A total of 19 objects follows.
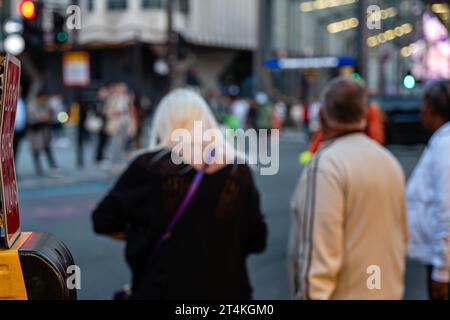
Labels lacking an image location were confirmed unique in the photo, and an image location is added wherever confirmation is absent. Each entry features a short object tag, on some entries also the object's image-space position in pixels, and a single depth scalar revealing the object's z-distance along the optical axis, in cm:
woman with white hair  310
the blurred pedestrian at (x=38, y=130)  1480
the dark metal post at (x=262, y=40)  3722
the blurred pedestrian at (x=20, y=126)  1312
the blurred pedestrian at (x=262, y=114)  2664
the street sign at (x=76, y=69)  1574
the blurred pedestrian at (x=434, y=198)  349
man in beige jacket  280
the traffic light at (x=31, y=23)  1354
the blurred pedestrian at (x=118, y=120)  1620
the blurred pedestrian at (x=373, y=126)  609
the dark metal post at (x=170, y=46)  1947
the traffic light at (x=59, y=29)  1448
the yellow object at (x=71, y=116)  3466
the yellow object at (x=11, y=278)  153
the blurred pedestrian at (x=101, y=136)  1670
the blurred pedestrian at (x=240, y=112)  2866
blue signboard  3109
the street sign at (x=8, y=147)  152
